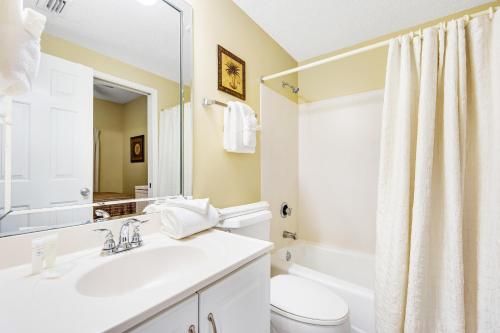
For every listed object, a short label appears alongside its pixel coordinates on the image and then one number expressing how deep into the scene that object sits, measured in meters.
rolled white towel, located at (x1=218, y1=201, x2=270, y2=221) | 1.22
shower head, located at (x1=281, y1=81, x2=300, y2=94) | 1.92
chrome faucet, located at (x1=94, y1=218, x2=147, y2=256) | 0.79
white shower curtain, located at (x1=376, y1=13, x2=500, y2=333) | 0.92
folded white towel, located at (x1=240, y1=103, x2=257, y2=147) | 1.38
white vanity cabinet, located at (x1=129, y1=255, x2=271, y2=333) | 0.53
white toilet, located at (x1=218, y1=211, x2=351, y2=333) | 0.96
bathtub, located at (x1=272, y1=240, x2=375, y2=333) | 1.17
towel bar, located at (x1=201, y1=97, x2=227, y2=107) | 1.28
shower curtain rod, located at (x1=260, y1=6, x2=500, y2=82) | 0.95
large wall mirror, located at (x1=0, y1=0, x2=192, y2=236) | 0.73
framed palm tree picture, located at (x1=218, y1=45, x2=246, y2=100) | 1.38
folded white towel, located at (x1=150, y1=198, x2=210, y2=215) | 0.99
